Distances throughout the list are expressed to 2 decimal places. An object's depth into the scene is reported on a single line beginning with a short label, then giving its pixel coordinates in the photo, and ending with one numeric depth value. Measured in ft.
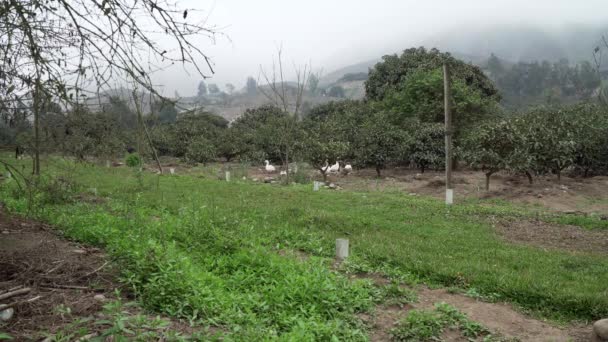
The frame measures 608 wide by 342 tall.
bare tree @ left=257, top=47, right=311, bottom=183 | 63.30
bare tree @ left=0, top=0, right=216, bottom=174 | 10.95
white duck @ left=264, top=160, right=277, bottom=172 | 84.97
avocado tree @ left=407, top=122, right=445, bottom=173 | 69.26
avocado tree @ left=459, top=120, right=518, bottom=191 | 50.29
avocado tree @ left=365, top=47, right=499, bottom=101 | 94.94
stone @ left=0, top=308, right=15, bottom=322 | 10.46
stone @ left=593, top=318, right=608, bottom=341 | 13.48
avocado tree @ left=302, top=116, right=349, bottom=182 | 65.21
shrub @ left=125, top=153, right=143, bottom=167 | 71.25
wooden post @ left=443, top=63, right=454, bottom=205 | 39.78
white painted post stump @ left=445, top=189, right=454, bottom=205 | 37.47
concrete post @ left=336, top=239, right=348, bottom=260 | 20.56
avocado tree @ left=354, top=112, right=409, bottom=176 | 70.69
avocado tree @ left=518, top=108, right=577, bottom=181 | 51.65
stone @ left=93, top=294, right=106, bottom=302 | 12.19
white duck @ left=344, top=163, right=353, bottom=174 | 76.94
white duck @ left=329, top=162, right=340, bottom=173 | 77.79
